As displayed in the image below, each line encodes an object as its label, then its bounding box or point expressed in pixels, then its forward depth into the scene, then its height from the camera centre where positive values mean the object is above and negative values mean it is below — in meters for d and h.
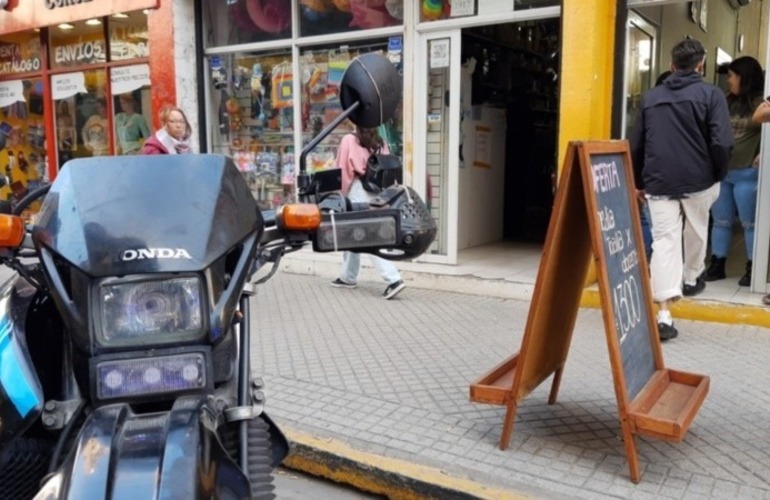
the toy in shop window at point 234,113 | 9.14 +0.48
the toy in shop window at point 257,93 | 8.84 +0.70
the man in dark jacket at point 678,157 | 4.95 -0.05
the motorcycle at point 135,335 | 1.50 -0.45
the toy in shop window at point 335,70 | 8.05 +0.89
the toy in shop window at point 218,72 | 9.13 +0.99
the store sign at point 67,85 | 10.70 +0.99
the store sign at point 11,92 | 11.66 +0.96
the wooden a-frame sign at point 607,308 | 3.16 -0.76
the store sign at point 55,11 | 9.22 +1.88
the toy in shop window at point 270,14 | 8.45 +1.61
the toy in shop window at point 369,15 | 7.71 +1.45
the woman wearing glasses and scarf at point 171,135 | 5.84 +0.13
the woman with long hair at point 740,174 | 6.29 -0.22
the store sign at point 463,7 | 7.11 +1.40
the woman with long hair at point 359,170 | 6.56 -0.18
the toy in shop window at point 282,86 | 8.53 +0.76
